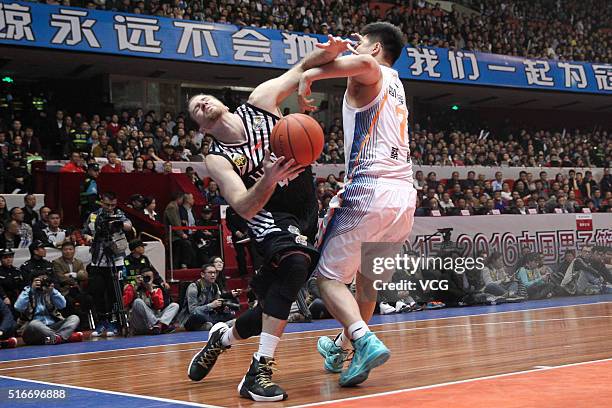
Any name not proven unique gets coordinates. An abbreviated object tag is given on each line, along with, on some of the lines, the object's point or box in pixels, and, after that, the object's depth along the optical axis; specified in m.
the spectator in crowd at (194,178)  16.20
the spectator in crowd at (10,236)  12.08
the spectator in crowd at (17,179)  15.06
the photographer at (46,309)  10.65
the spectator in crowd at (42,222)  12.63
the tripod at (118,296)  11.45
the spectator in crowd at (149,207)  14.45
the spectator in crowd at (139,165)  15.87
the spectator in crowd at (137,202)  14.47
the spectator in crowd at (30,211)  13.10
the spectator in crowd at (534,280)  15.10
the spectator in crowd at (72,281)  11.60
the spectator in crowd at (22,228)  12.28
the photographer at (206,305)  11.69
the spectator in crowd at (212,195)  15.78
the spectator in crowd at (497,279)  14.56
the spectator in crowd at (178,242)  13.92
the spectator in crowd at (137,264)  11.84
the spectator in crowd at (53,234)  12.38
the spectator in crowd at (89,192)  14.24
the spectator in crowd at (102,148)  17.05
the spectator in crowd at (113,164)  15.50
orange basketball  4.11
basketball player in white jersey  5.09
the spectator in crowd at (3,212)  12.65
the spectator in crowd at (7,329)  10.04
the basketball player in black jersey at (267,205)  4.66
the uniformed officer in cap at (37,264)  11.17
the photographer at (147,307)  11.27
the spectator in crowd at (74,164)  15.24
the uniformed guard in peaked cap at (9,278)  11.05
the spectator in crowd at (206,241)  14.14
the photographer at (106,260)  11.72
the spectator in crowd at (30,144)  16.98
